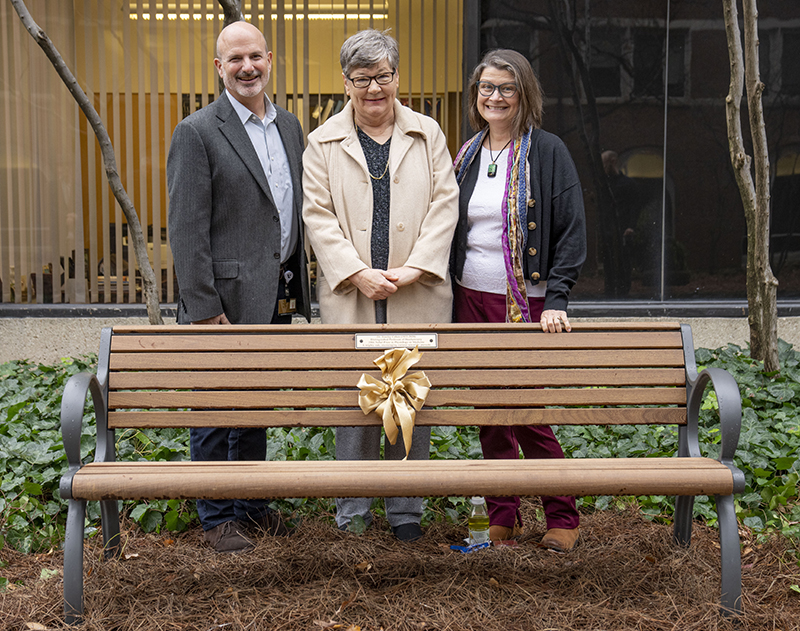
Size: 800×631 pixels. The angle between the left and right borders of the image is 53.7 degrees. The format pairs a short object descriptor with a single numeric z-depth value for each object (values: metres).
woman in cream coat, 3.02
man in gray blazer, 3.05
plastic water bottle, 3.24
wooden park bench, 2.88
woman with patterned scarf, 3.04
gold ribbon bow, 2.81
